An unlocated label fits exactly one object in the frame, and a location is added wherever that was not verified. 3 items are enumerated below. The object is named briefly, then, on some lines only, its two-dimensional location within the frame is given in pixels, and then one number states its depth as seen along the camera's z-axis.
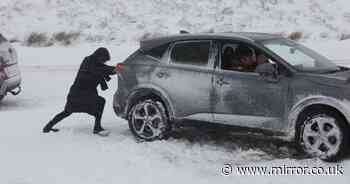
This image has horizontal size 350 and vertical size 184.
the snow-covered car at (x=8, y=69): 19.98
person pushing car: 15.56
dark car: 12.36
